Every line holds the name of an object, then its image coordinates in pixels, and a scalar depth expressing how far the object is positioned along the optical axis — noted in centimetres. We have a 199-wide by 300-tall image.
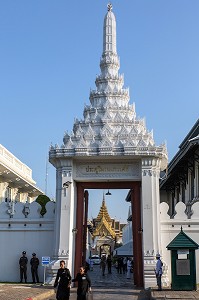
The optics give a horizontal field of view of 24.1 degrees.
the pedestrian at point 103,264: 3396
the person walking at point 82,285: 1206
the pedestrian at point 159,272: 1897
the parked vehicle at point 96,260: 6460
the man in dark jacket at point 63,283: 1219
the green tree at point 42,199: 3932
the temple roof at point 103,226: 7688
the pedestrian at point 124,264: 4283
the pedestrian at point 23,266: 2197
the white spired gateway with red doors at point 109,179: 2133
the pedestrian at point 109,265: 3859
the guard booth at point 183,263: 1862
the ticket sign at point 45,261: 2020
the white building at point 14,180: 3716
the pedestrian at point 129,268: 3074
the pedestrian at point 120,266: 4156
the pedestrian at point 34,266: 2178
